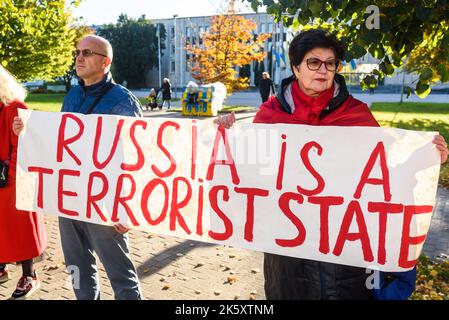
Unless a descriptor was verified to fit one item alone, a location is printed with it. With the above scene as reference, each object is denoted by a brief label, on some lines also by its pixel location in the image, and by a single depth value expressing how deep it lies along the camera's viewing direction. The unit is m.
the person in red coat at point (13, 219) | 3.37
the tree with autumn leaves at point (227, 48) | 27.67
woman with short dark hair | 2.16
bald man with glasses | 2.85
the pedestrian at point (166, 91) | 23.14
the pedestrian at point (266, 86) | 16.95
